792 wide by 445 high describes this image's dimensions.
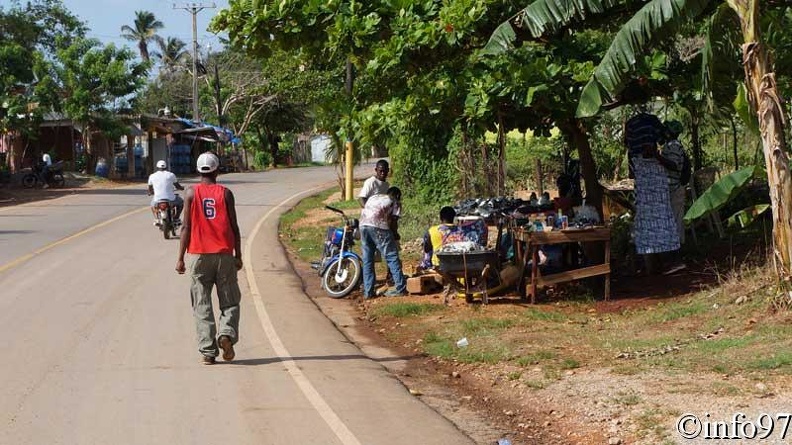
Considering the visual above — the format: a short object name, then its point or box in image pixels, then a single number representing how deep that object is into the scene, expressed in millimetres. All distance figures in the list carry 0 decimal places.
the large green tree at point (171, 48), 100519
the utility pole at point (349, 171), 28156
